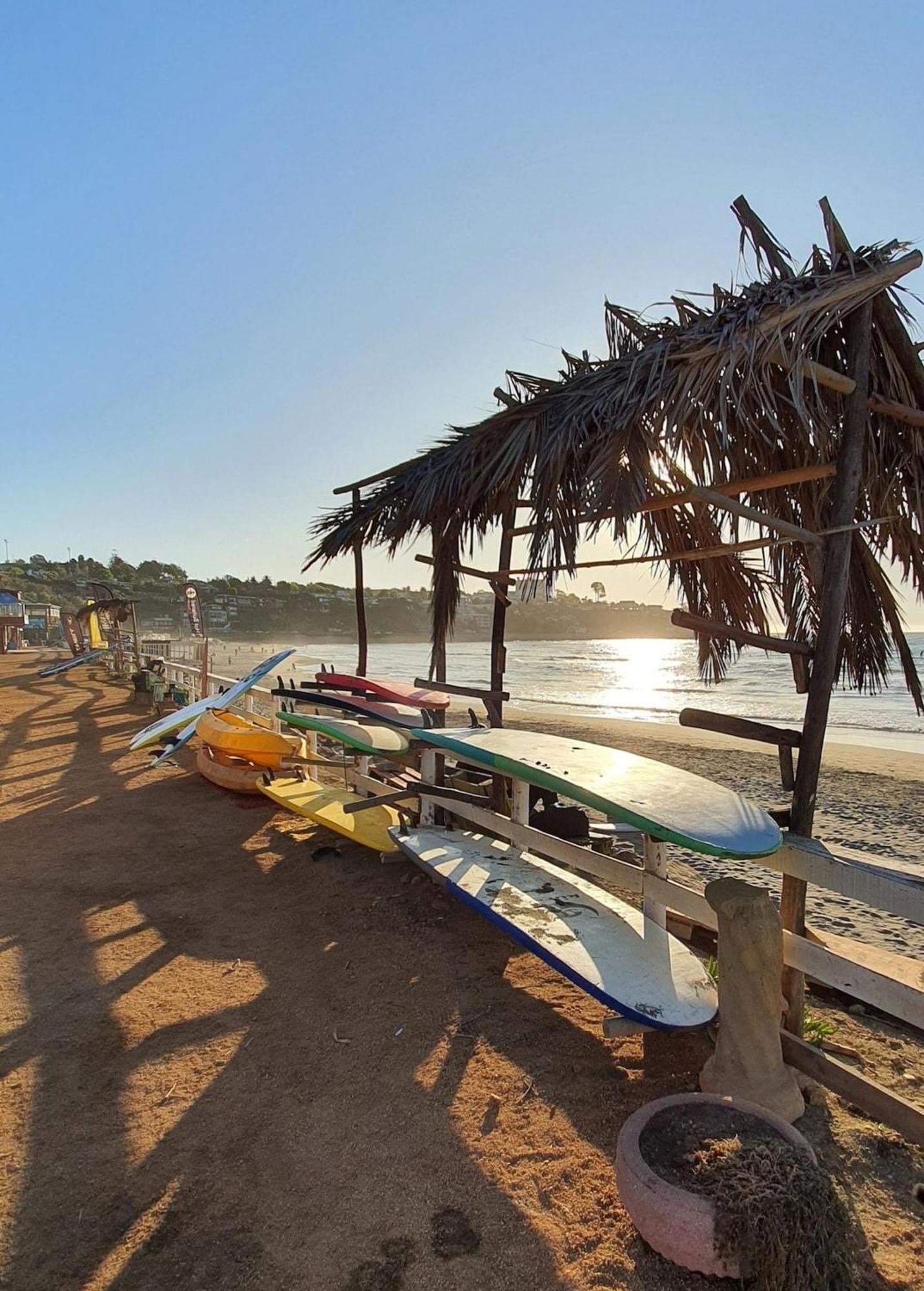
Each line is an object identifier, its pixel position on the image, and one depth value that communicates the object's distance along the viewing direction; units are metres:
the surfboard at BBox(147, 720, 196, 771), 7.34
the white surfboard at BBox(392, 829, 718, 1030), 2.61
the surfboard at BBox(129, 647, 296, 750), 7.95
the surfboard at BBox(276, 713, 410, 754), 5.18
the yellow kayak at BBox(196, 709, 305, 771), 7.03
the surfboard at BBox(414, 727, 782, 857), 2.54
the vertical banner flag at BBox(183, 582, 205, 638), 14.81
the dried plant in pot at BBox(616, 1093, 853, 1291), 1.64
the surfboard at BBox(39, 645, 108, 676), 18.73
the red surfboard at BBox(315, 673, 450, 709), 6.11
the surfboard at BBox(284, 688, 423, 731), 5.57
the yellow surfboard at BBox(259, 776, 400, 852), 5.16
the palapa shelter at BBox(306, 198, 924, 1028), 2.91
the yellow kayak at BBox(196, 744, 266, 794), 6.98
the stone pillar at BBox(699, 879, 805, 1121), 2.31
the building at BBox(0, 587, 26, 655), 41.16
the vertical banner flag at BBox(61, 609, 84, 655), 26.53
